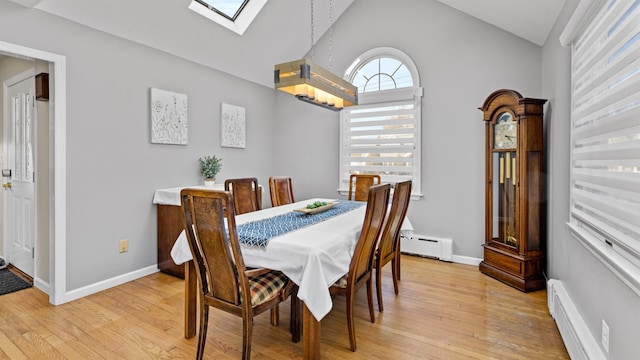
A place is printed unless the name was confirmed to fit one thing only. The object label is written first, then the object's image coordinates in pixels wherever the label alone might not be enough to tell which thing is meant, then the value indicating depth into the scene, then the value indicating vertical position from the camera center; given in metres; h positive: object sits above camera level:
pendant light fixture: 2.35 +0.74
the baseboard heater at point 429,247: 3.90 -0.83
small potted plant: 3.94 +0.13
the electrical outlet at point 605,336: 1.57 -0.77
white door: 3.20 +0.05
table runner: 1.95 -0.32
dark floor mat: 3.02 -1.01
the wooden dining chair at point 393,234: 2.46 -0.45
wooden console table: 3.31 -0.47
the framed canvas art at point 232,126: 4.29 +0.73
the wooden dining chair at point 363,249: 1.99 -0.45
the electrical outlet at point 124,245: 3.18 -0.65
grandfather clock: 3.01 -0.11
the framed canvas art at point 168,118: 3.41 +0.67
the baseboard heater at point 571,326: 1.67 -0.86
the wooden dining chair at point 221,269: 1.66 -0.49
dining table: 1.72 -0.47
